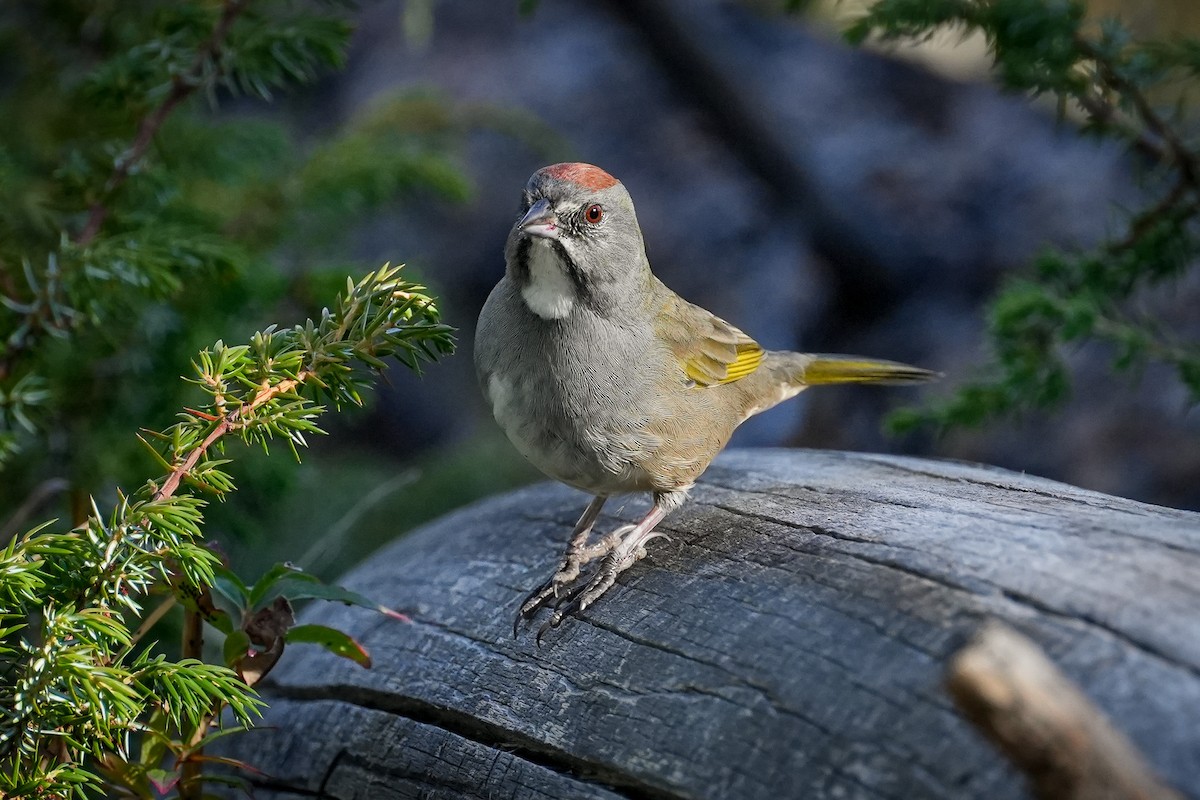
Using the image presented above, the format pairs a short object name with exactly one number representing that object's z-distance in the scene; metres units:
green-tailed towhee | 5.76
